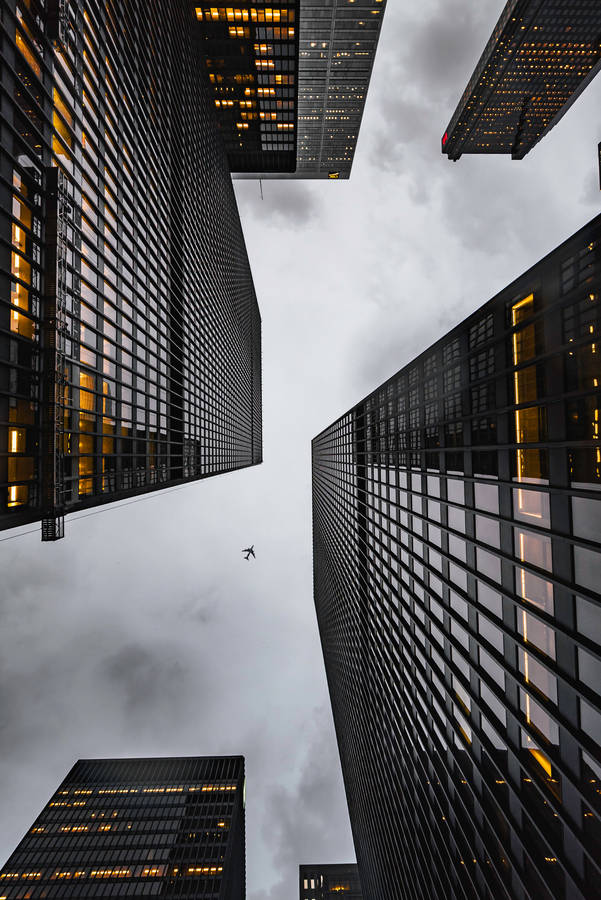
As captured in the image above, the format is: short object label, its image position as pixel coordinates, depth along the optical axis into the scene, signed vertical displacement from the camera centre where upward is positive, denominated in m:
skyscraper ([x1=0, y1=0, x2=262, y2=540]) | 21.02 +16.85
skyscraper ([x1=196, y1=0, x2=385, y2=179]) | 86.69 +105.17
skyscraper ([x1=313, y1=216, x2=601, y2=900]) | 12.45 -6.63
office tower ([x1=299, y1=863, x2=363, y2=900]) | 136.62 -159.96
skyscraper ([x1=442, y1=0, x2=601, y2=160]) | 123.31 +145.42
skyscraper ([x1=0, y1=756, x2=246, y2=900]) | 83.25 -93.43
